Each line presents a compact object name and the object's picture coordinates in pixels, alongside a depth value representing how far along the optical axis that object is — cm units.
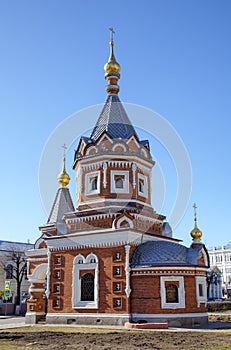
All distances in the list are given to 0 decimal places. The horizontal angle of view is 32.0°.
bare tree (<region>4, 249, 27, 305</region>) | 4247
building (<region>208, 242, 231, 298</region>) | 7959
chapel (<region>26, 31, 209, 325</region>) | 2016
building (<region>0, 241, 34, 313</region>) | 4378
